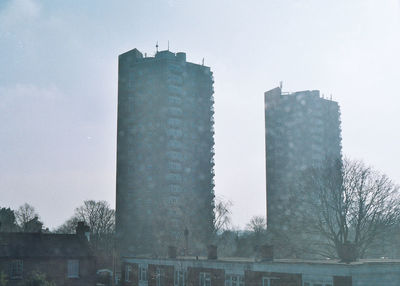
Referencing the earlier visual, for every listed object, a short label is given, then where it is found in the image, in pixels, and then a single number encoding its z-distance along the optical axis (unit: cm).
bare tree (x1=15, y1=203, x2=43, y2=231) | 8912
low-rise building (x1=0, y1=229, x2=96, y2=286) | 4541
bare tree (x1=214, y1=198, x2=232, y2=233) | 8119
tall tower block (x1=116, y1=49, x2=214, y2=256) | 9581
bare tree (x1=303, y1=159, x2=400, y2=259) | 4584
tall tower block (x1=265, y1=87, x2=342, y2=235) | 11306
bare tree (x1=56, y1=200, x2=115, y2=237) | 9025
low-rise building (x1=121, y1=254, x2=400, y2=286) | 2445
